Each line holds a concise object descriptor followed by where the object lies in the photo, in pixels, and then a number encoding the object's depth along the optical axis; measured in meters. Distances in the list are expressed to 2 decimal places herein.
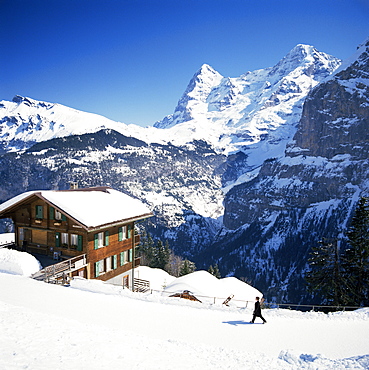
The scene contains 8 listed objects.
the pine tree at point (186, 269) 76.02
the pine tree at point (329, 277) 34.16
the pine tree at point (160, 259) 83.19
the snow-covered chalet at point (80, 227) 30.59
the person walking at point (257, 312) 19.23
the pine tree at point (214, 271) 84.52
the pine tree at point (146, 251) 86.19
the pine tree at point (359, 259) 35.50
